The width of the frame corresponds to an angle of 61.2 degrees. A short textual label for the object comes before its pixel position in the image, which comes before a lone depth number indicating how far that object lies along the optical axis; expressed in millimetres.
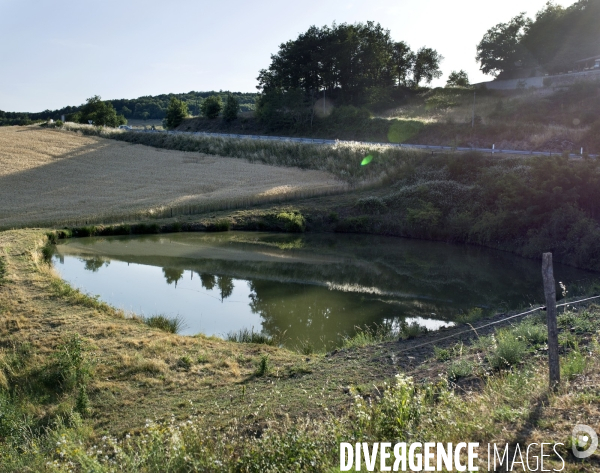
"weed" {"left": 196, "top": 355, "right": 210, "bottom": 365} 10031
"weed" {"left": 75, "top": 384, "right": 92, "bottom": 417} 7957
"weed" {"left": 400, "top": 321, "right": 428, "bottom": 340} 11862
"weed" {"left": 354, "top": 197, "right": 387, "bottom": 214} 31911
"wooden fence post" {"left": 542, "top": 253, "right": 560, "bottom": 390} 5840
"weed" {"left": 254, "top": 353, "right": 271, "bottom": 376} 9414
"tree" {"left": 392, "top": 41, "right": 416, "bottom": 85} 78125
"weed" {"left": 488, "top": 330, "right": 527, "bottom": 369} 7699
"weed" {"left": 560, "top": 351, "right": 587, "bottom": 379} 6297
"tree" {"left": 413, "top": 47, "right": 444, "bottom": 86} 77750
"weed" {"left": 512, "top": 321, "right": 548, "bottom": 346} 8742
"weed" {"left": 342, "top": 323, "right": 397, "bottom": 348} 11438
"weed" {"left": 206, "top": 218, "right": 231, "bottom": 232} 29855
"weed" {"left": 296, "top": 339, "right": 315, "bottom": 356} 11500
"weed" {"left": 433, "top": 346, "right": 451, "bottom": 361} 8945
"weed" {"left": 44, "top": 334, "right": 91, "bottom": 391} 8867
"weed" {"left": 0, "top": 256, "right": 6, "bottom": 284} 14305
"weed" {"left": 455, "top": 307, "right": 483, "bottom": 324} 13133
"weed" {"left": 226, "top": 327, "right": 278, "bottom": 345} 12258
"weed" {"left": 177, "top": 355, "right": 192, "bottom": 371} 9764
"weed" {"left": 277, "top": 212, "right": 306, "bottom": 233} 30375
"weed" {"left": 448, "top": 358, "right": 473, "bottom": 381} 7582
